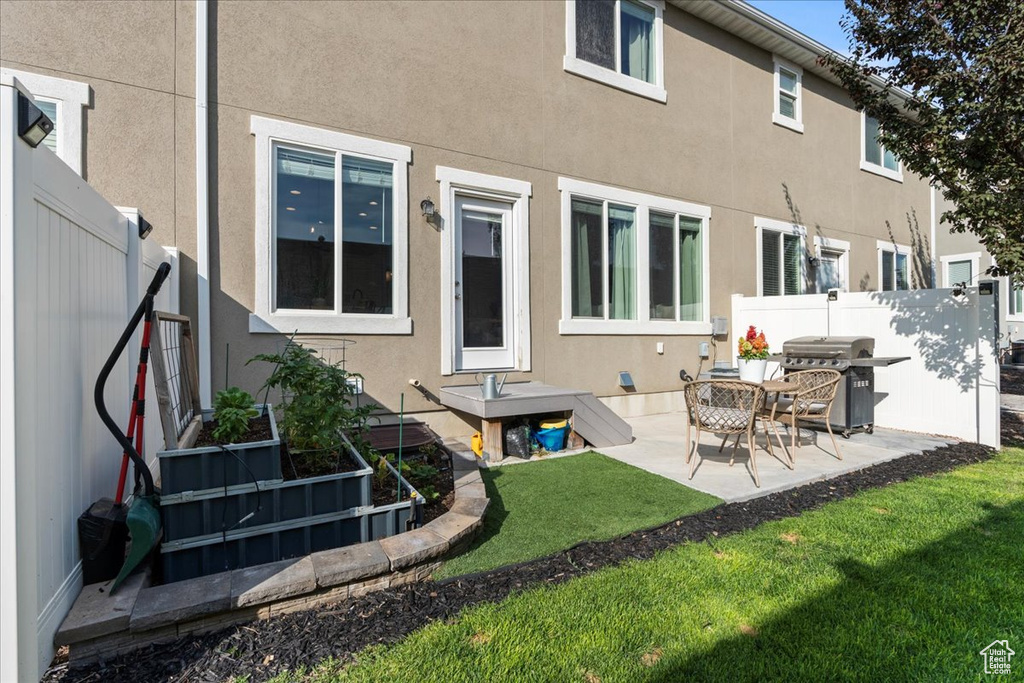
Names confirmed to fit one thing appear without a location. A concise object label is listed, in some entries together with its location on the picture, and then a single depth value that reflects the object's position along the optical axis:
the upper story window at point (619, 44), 6.89
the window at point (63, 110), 4.07
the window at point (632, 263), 6.87
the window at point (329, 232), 4.91
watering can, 5.14
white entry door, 6.05
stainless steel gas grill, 6.23
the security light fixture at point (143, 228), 3.21
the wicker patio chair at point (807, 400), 4.91
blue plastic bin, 5.45
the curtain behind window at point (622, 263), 7.25
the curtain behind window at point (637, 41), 7.39
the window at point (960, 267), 14.52
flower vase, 5.47
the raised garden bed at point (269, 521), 2.49
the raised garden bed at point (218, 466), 2.46
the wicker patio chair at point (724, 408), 4.39
